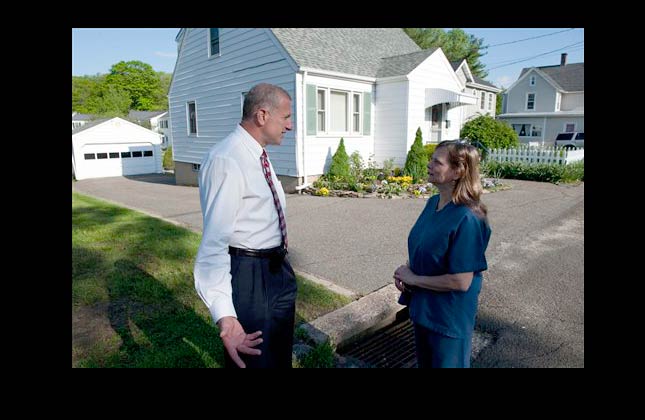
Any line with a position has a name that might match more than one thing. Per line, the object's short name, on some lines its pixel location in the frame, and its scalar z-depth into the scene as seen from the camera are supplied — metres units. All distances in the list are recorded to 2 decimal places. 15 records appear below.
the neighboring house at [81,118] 44.24
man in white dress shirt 1.84
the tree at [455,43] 43.60
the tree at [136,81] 75.44
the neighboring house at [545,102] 35.66
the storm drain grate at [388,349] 3.31
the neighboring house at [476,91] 23.39
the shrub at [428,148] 14.17
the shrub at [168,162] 29.18
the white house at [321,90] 12.59
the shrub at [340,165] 12.77
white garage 23.50
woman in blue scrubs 2.04
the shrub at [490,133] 17.42
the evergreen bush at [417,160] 13.23
